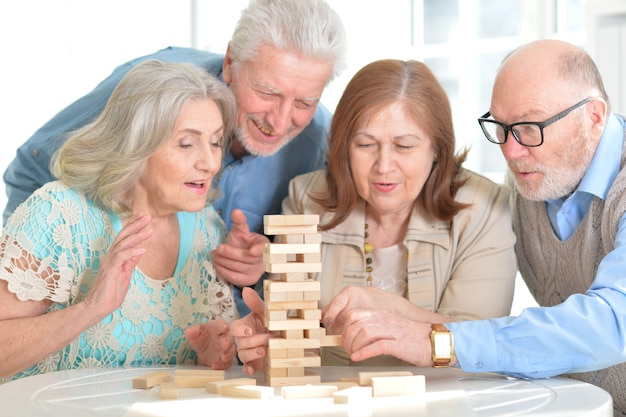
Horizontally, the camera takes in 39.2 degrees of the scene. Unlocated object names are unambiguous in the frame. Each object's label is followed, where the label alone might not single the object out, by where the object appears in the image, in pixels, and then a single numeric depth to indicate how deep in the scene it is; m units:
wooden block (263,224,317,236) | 2.16
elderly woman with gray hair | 2.36
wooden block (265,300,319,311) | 2.16
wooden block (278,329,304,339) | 2.18
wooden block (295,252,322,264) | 2.16
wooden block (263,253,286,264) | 2.15
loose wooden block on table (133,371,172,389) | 2.18
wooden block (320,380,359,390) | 2.13
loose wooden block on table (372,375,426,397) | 2.05
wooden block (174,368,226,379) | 2.21
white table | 1.92
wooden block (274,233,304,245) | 2.17
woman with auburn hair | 2.73
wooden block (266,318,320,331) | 2.15
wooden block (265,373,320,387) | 2.18
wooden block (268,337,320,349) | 2.17
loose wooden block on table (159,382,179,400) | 2.05
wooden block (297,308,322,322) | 2.17
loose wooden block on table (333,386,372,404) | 1.99
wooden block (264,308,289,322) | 2.16
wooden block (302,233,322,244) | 2.17
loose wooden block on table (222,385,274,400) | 2.04
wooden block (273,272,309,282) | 2.17
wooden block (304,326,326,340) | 2.17
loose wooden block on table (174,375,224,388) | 2.17
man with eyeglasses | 2.22
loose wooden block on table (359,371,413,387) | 2.13
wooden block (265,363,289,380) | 2.20
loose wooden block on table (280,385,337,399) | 2.04
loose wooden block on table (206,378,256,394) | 2.11
